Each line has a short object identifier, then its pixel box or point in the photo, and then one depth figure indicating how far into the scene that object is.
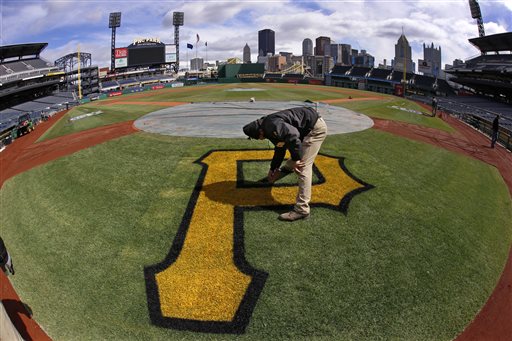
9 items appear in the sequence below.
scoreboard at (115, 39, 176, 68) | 93.56
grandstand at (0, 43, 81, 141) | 50.75
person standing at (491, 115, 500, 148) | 18.34
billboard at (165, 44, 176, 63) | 101.12
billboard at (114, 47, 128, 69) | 92.40
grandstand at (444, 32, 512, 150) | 48.50
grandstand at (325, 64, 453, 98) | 70.06
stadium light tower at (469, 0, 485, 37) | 75.44
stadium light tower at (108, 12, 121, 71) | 100.17
